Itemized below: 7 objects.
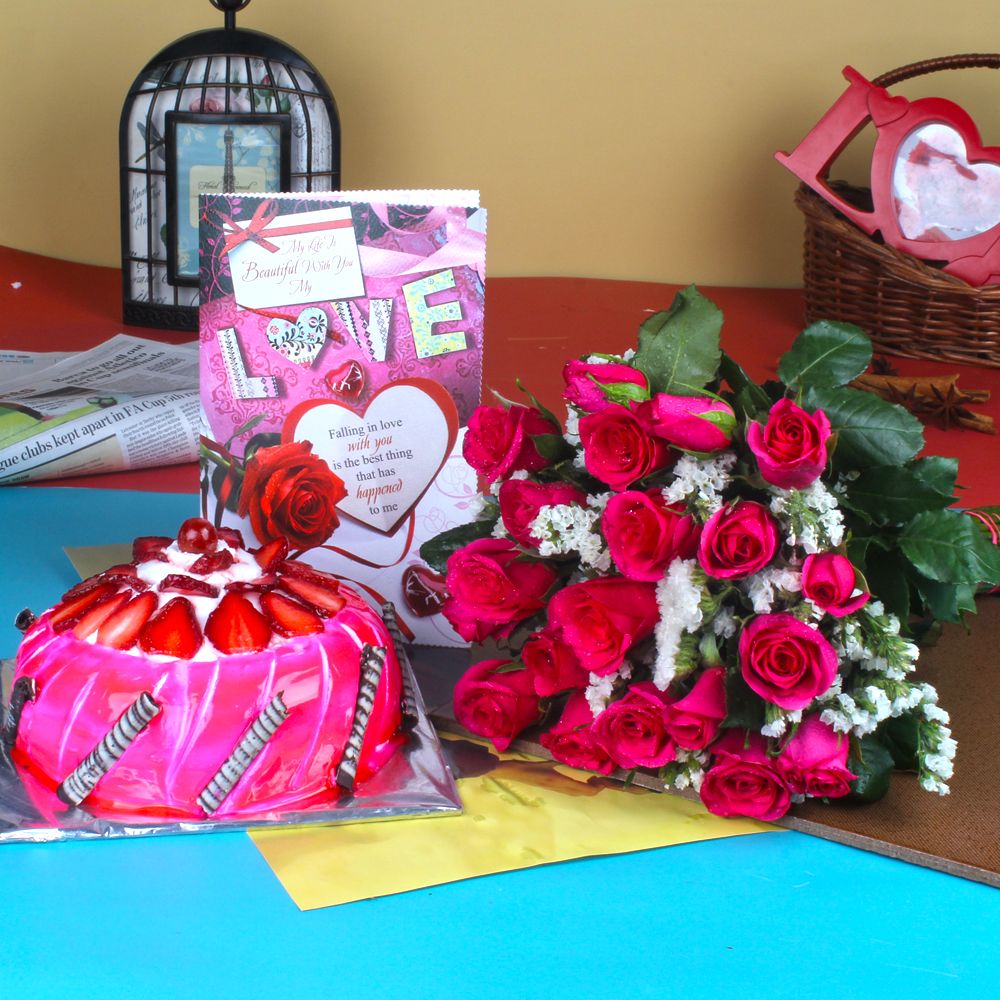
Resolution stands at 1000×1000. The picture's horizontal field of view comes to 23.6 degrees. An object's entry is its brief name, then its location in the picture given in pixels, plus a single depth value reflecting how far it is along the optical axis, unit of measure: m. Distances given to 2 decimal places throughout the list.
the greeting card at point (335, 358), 1.24
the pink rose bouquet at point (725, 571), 1.07
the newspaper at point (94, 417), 1.61
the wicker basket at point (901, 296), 2.20
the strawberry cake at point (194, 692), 1.08
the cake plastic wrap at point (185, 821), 1.08
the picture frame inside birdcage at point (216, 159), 2.17
